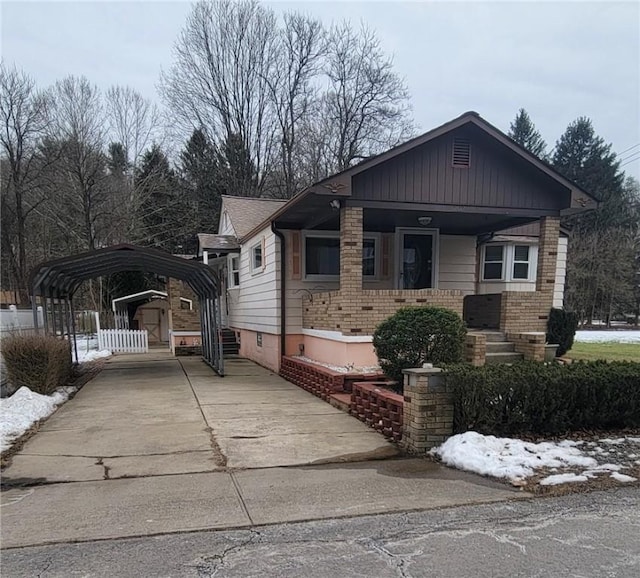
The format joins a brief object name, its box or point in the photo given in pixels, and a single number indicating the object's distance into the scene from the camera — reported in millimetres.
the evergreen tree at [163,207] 24312
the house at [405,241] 8484
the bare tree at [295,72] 29359
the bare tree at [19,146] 19172
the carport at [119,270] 9617
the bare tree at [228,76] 28906
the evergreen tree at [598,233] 32906
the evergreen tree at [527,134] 43031
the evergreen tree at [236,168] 28672
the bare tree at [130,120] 23406
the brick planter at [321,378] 7785
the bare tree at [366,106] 28609
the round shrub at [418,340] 6648
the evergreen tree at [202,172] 28906
